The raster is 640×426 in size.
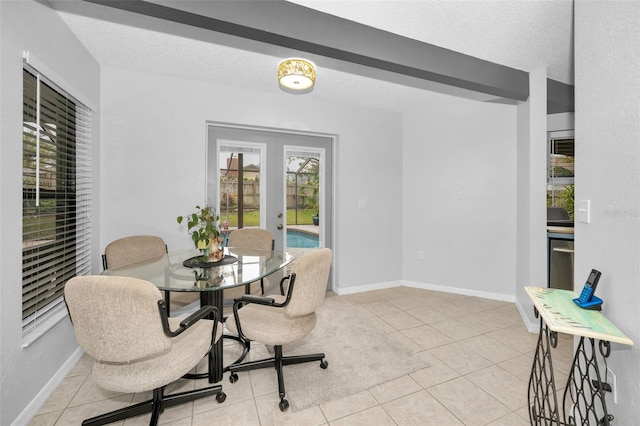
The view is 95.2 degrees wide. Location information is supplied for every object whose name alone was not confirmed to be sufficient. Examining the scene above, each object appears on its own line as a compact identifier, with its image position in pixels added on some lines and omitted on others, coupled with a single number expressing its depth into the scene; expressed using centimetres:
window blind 176
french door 350
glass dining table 176
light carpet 194
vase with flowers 215
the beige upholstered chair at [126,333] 125
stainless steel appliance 318
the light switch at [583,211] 153
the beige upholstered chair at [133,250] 233
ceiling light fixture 246
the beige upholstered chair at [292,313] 179
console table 114
